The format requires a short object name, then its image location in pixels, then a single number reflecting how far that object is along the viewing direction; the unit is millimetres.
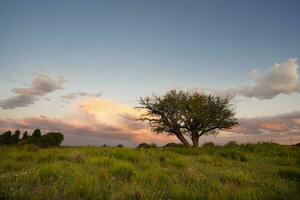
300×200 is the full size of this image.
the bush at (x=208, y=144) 32056
